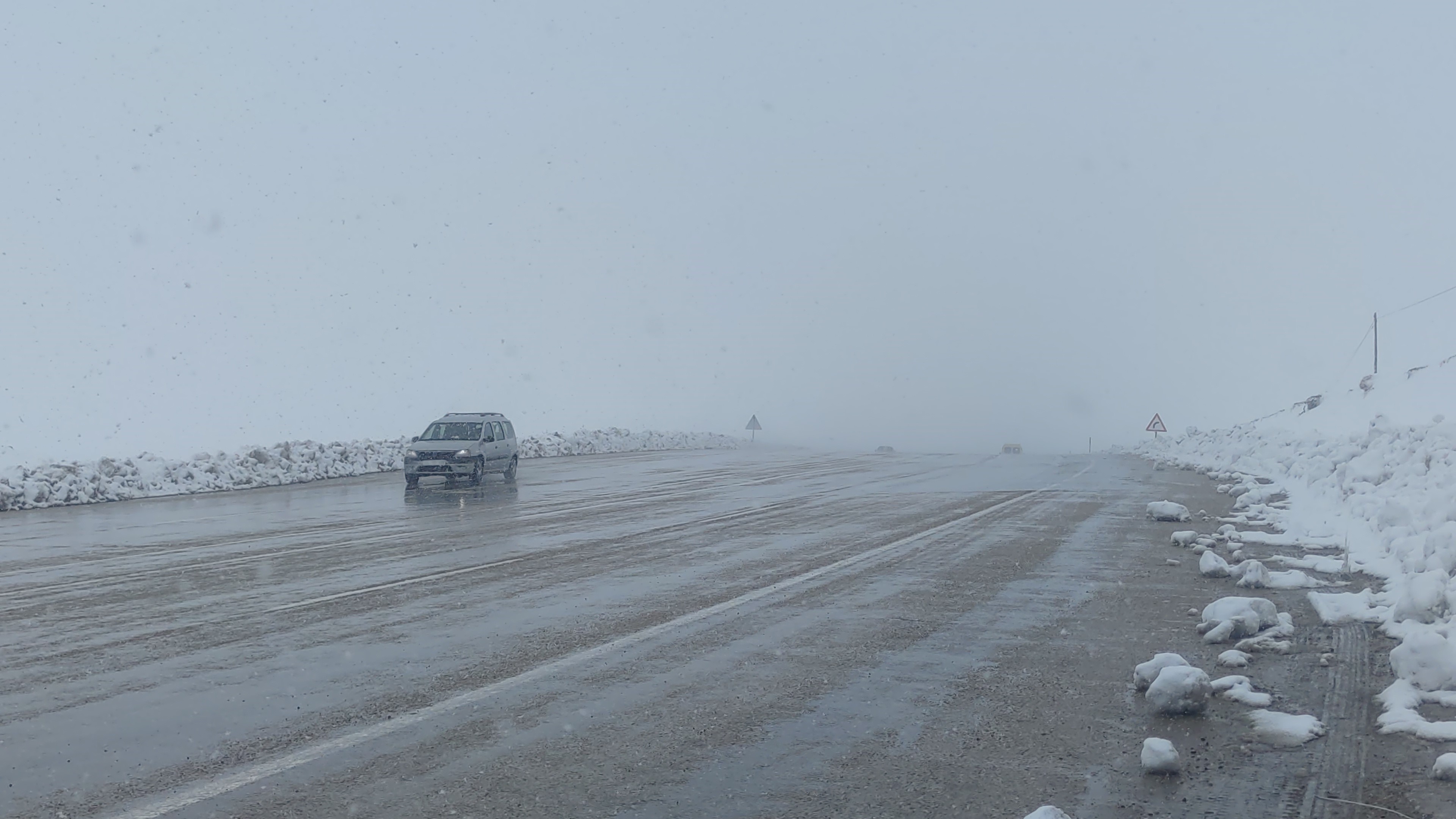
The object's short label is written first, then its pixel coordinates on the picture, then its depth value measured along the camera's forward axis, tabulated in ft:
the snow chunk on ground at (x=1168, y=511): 56.18
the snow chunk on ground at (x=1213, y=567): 36.68
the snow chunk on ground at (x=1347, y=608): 28.94
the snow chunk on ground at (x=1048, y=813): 14.10
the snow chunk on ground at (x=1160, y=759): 16.74
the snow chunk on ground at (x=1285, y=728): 18.56
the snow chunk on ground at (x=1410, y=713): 18.43
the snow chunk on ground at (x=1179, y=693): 20.01
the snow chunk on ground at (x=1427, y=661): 21.02
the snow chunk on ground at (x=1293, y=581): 34.71
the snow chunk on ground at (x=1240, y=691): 20.92
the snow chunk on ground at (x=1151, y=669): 21.68
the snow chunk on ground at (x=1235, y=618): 26.55
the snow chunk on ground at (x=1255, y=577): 34.65
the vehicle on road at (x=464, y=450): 85.81
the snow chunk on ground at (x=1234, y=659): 23.88
